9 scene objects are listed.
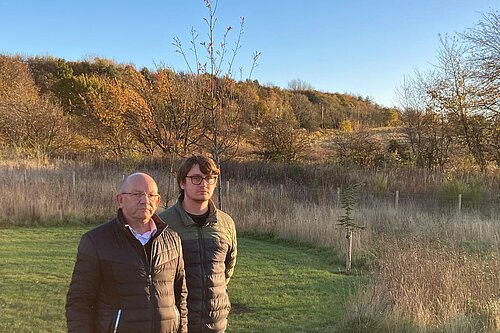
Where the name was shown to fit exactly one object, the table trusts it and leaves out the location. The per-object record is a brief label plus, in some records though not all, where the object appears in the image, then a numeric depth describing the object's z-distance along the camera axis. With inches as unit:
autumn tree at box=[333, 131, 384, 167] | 769.6
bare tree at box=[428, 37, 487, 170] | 667.4
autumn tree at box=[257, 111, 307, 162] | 792.9
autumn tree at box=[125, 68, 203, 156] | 679.1
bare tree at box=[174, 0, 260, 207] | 234.7
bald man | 80.7
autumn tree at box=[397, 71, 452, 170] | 722.8
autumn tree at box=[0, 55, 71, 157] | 822.5
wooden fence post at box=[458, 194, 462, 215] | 422.8
